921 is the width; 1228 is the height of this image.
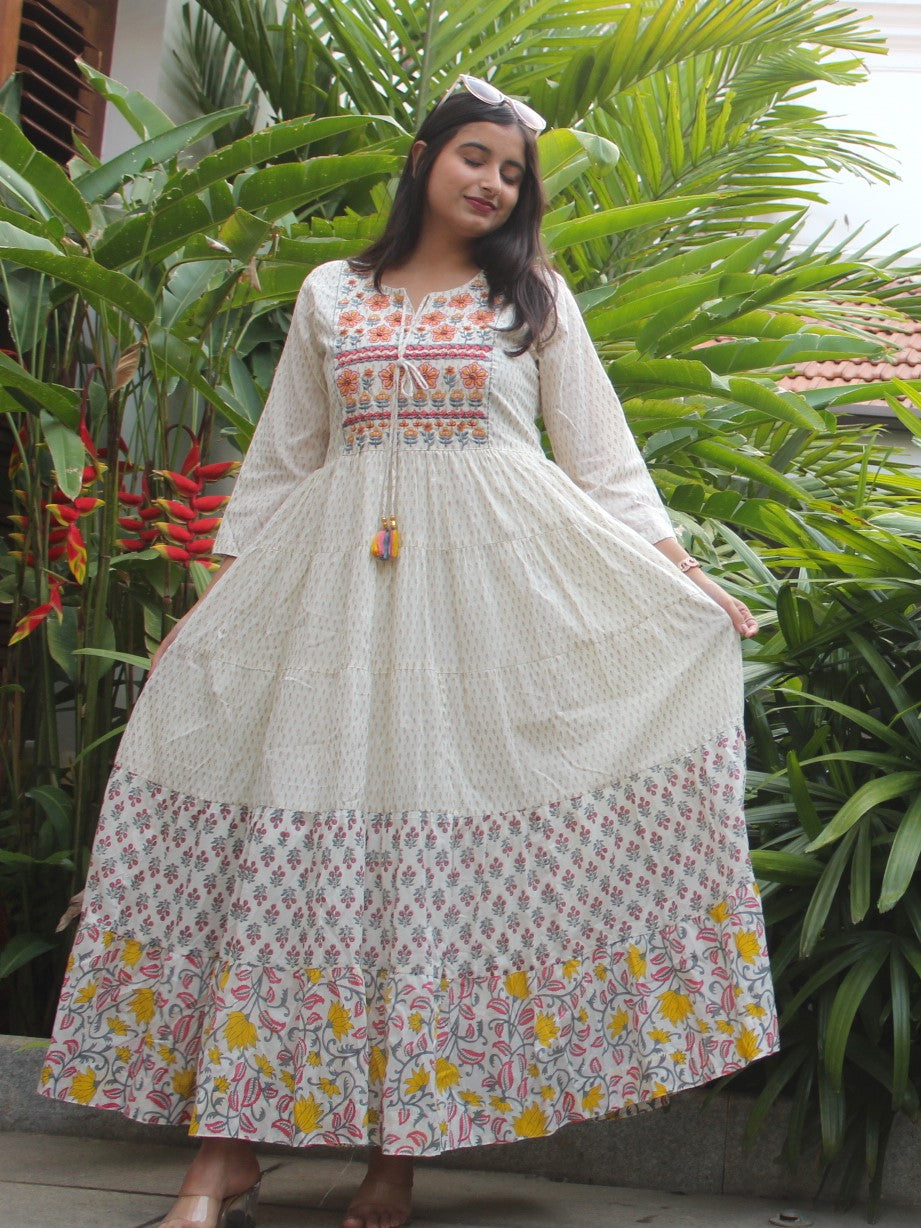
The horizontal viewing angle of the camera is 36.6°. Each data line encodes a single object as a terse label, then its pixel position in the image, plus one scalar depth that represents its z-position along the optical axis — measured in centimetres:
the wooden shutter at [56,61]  394
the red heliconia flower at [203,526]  283
